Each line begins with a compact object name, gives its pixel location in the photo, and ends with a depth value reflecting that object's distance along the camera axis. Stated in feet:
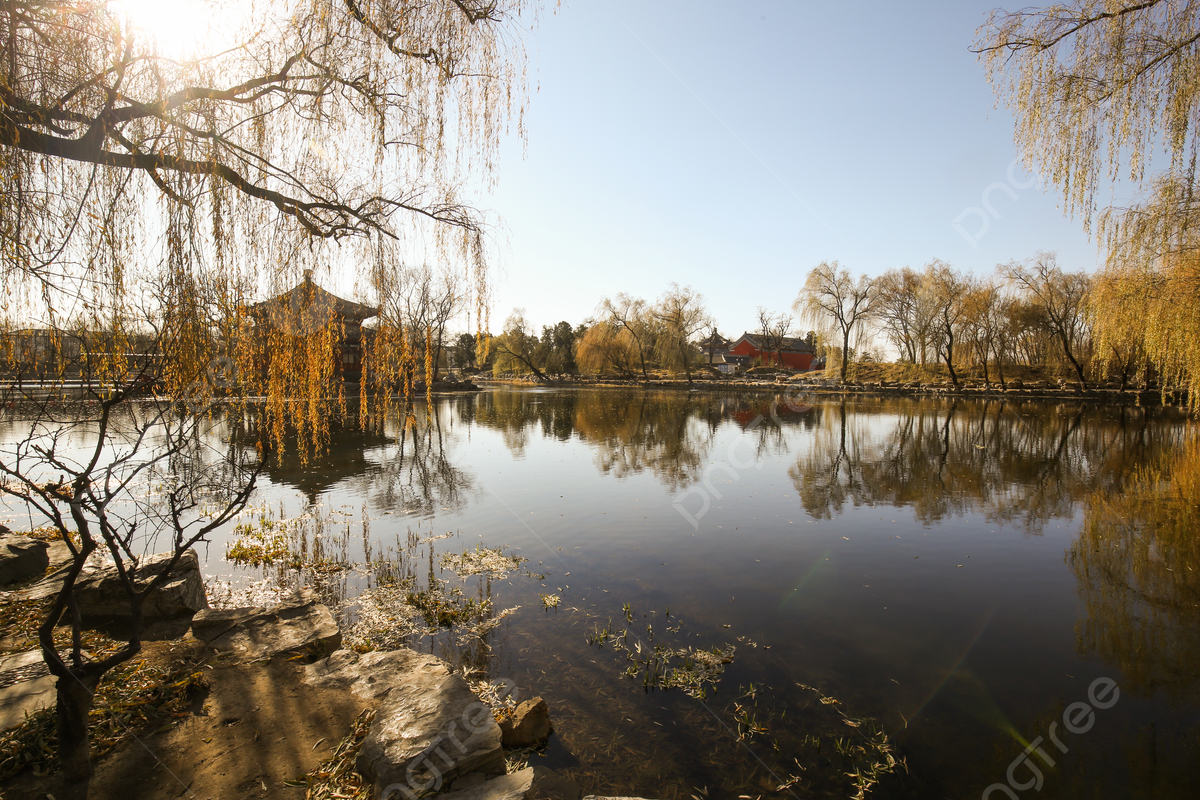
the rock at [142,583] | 17.78
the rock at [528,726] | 13.84
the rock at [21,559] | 20.42
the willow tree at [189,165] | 12.17
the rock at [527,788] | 10.16
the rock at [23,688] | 11.78
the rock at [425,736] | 10.38
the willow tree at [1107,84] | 18.37
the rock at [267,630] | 16.61
